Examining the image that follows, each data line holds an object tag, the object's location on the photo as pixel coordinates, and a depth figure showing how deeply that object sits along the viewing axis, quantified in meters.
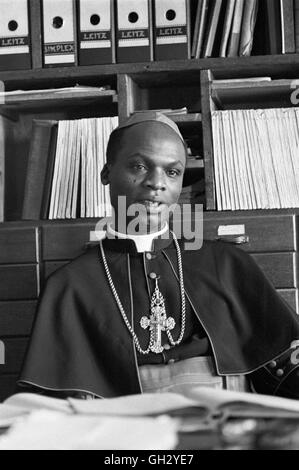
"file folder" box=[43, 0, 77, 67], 2.85
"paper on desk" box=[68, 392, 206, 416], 1.11
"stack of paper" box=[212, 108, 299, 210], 2.71
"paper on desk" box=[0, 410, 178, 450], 0.99
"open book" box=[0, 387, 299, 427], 1.09
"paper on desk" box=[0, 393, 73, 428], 1.18
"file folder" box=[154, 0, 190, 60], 2.80
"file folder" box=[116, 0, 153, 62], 2.81
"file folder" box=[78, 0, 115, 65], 2.83
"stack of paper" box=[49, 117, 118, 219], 2.81
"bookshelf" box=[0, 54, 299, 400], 2.69
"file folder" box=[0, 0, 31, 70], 2.87
